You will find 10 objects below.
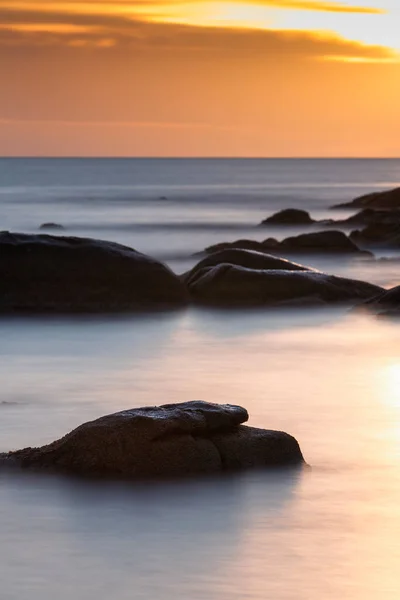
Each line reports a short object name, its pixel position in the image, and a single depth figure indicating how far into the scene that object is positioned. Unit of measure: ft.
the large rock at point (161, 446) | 31.19
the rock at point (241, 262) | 74.64
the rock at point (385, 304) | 66.03
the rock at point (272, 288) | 70.28
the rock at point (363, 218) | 165.73
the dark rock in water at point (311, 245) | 111.86
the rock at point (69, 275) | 67.31
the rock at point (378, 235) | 130.41
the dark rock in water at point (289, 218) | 170.31
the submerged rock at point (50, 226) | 152.05
